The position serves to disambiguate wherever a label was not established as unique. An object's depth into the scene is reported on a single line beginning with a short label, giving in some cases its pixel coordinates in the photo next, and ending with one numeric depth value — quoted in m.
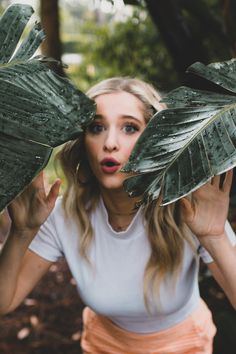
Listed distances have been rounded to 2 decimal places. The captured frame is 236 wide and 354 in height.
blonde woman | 1.43
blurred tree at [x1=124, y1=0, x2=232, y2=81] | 2.38
